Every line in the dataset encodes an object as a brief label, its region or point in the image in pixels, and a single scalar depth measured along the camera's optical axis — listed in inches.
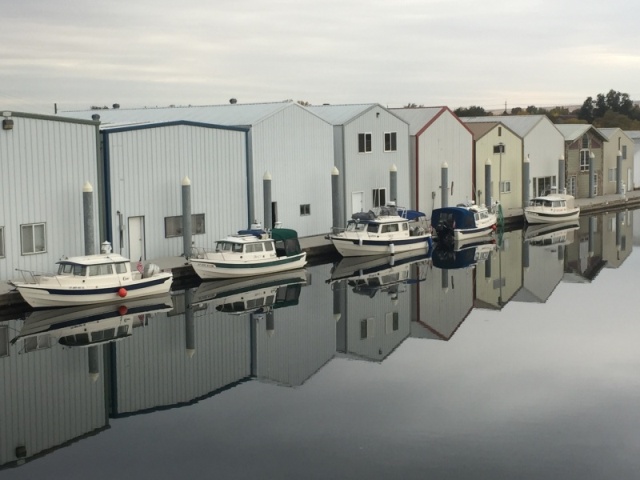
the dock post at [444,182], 1817.2
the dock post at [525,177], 2129.7
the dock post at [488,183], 1963.6
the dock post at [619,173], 2630.4
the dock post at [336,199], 1502.2
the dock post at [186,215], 1216.8
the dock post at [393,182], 1644.9
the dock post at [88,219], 1077.8
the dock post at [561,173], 2272.4
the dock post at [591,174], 2442.2
